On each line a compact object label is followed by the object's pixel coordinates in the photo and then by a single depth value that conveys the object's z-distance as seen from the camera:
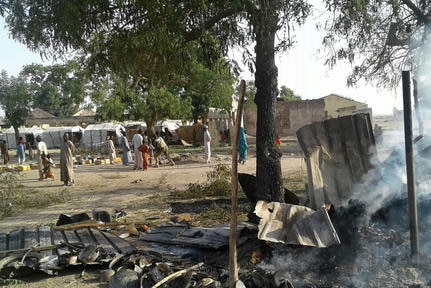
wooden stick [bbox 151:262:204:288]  4.49
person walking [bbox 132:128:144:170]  17.90
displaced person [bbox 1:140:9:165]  24.45
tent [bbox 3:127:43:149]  45.22
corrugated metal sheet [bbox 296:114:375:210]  6.02
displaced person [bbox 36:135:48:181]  16.64
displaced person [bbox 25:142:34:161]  30.30
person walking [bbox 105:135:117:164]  22.46
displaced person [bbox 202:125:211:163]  18.89
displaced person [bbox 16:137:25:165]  23.49
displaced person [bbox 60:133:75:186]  14.04
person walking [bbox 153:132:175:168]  19.62
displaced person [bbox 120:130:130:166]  19.42
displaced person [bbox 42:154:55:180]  16.56
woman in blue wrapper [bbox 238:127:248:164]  17.56
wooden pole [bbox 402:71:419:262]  4.60
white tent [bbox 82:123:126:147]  42.56
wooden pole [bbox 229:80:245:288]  3.98
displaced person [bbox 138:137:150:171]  17.80
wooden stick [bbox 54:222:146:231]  6.87
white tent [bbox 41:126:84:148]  44.31
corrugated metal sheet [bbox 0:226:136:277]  5.46
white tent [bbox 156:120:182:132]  39.68
